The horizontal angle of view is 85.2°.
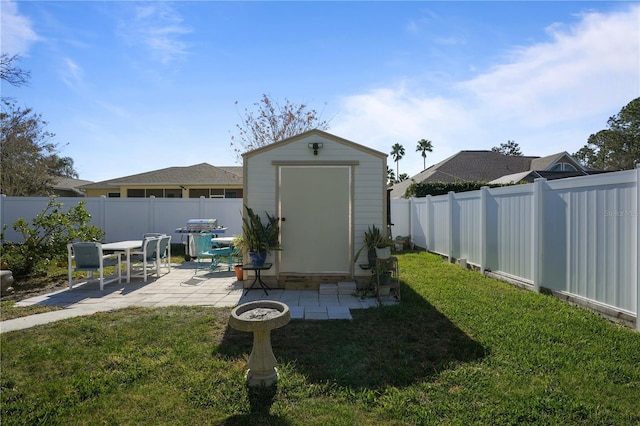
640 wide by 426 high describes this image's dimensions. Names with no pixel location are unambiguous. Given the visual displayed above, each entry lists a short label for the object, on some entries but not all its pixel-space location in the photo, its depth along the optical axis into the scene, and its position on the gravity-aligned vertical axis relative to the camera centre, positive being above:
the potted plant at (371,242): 6.43 -0.62
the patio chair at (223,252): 8.48 -1.03
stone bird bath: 2.67 -1.07
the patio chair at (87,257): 6.65 -0.89
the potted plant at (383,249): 6.09 -0.71
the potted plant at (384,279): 6.11 -1.24
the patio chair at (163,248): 8.08 -0.92
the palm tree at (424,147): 43.81 +7.79
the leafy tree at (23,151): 19.03 +3.41
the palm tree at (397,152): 49.12 +7.97
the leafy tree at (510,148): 51.41 +8.89
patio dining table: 7.12 -0.75
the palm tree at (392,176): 46.93 +4.65
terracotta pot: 7.67 -1.40
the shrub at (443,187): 15.41 +0.92
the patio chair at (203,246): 8.52 -0.88
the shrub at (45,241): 7.71 -0.69
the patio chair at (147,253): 7.57 -0.95
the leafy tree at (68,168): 38.14 +4.99
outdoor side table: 6.57 -1.18
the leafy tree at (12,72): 10.16 +4.13
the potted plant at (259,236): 6.62 -0.51
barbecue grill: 11.19 -0.60
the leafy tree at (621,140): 29.34 +5.86
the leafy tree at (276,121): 19.19 +4.91
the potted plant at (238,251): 7.12 -0.99
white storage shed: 6.80 +0.21
